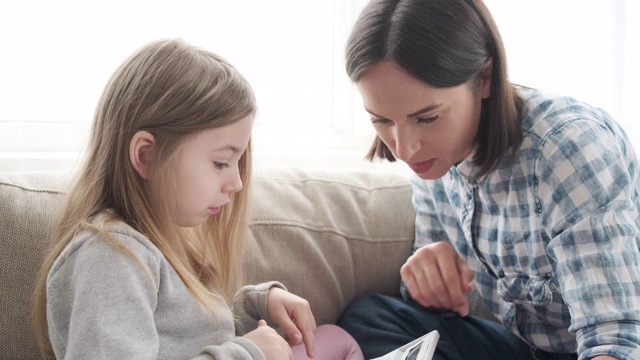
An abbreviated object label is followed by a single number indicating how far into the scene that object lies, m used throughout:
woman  1.04
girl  0.92
